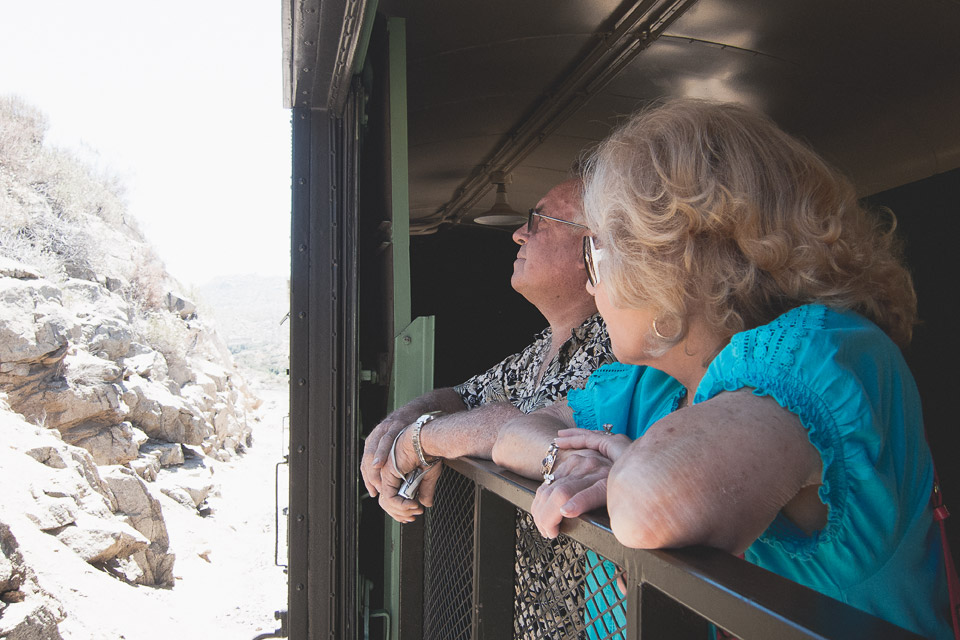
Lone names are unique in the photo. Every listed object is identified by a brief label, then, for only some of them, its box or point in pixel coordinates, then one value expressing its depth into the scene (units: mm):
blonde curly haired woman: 838
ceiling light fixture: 4617
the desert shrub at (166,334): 16047
